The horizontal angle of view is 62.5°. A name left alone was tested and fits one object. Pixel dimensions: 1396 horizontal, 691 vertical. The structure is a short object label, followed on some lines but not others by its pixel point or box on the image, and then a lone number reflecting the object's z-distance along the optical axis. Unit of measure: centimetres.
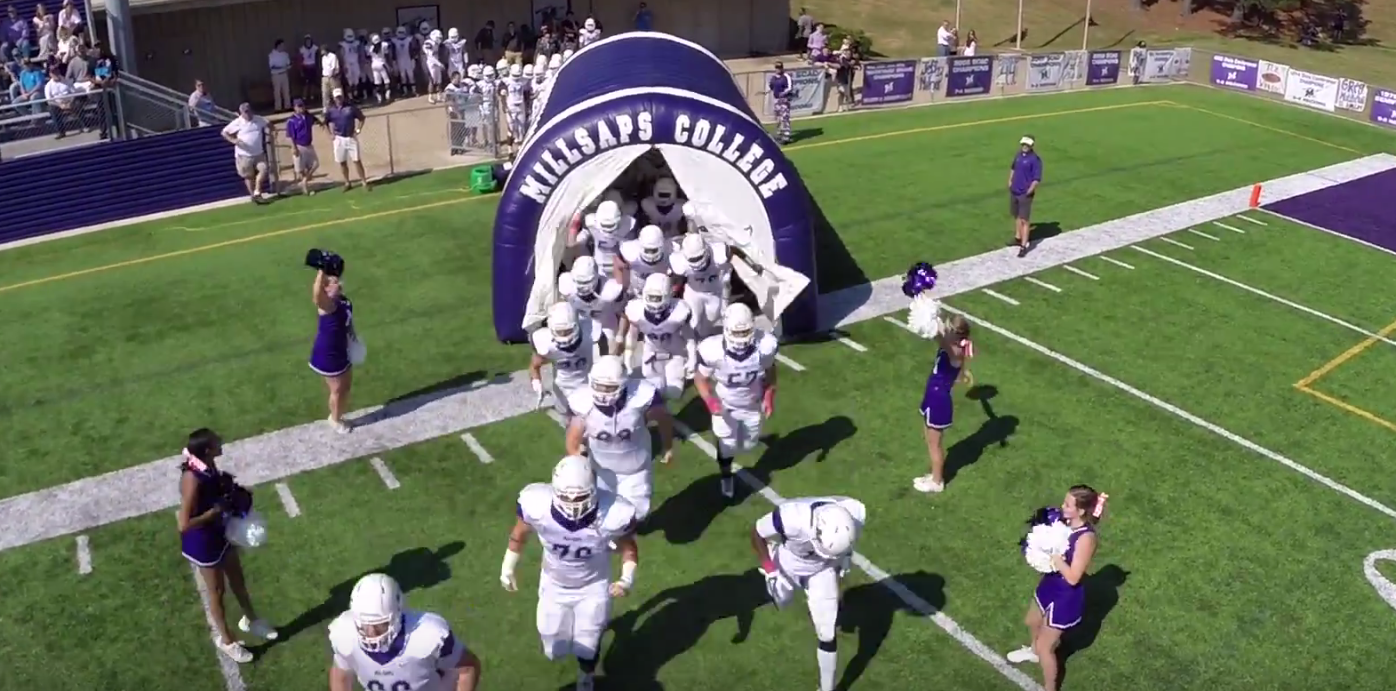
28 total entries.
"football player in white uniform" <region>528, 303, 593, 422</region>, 927
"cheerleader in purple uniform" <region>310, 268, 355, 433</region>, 1013
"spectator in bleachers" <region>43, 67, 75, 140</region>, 1788
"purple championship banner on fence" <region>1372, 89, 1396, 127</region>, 2578
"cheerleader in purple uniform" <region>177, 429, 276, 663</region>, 711
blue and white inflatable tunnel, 1230
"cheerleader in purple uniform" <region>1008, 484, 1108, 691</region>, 701
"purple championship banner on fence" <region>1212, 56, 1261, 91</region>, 2847
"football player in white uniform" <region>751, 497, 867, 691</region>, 680
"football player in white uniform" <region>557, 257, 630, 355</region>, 1077
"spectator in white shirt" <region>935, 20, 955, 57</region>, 2997
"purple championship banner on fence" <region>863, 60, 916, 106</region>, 2598
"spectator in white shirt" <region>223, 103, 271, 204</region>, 1781
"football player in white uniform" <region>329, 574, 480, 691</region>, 541
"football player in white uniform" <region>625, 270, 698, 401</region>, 1012
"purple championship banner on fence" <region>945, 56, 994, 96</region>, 2719
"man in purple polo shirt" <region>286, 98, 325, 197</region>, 1809
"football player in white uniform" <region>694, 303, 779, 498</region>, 920
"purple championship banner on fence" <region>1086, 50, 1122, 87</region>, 2922
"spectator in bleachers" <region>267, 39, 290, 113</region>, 2439
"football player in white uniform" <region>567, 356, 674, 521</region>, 793
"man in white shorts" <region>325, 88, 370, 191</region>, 1839
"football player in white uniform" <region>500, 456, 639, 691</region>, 651
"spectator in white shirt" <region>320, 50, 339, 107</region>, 2348
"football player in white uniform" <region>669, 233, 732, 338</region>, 1109
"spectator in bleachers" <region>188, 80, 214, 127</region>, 1847
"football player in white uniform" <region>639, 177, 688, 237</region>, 1326
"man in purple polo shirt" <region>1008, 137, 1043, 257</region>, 1527
